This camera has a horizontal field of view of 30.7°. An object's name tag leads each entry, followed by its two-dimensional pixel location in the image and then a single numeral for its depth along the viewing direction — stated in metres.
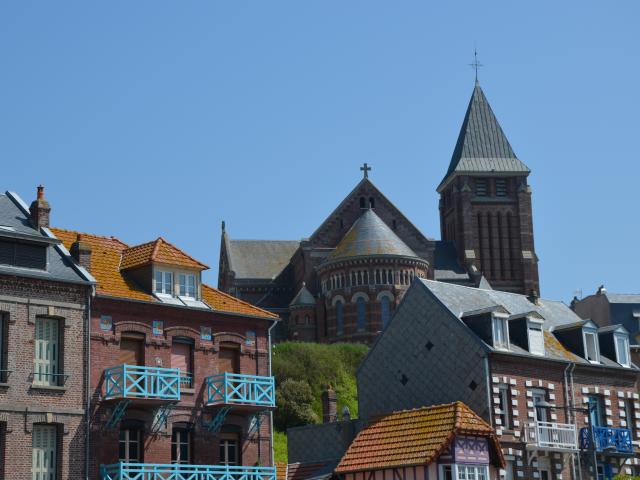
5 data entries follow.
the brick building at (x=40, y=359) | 30.52
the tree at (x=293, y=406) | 61.03
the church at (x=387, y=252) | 82.81
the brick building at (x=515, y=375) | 39.78
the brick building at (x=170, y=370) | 32.53
